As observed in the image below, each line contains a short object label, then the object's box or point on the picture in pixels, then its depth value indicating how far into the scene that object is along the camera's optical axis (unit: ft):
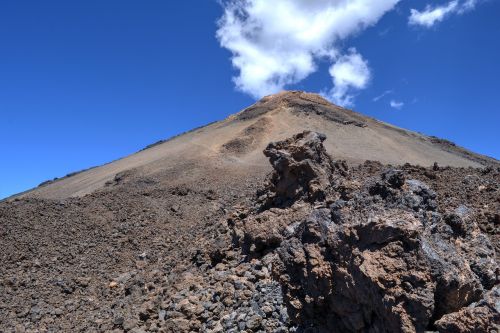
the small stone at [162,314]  25.57
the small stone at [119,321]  27.61
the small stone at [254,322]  21.43
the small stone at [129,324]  26.58
